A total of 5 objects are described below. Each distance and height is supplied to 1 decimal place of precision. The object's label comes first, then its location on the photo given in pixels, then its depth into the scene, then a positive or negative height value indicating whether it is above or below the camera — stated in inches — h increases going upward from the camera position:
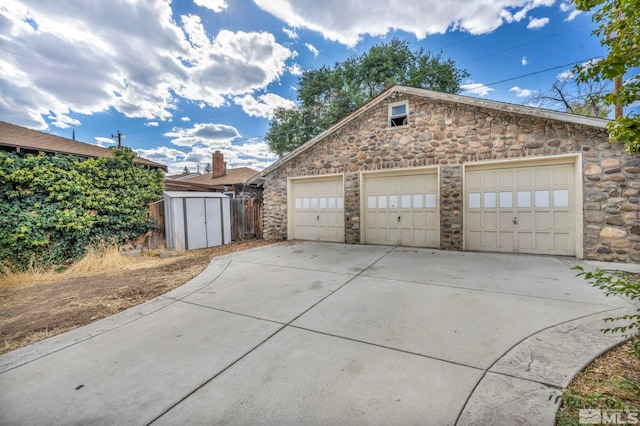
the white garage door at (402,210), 286.7 -6.2
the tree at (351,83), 656.4 +330.5
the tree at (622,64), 70.6 +39.5
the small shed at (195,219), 321.4 -14.1
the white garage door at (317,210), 341.1 -5.0
